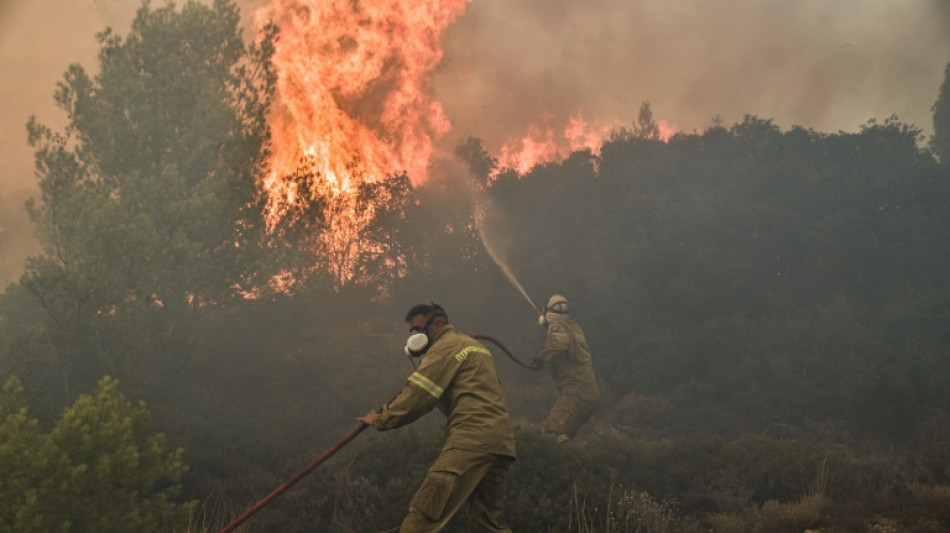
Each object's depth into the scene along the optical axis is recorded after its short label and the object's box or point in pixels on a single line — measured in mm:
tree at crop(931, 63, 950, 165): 27438
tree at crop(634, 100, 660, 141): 39500
